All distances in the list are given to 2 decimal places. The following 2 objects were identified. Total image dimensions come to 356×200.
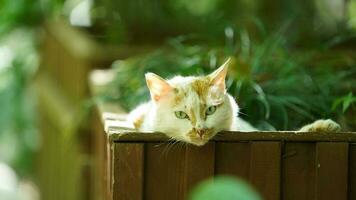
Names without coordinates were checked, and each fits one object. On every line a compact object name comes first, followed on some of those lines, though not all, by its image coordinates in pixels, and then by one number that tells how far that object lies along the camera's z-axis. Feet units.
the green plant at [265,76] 22.36
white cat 17.03
